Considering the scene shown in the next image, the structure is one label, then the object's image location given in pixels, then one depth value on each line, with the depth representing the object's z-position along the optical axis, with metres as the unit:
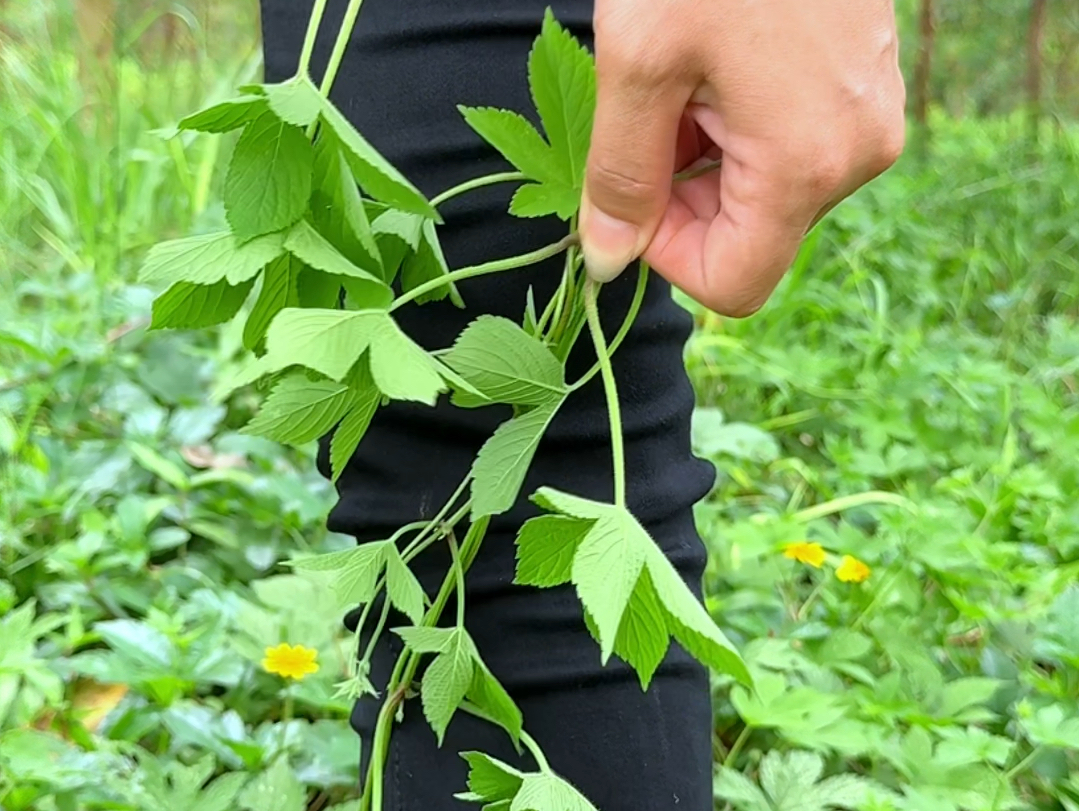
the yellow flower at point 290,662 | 0.87
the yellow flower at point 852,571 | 1.08
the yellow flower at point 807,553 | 1.09
